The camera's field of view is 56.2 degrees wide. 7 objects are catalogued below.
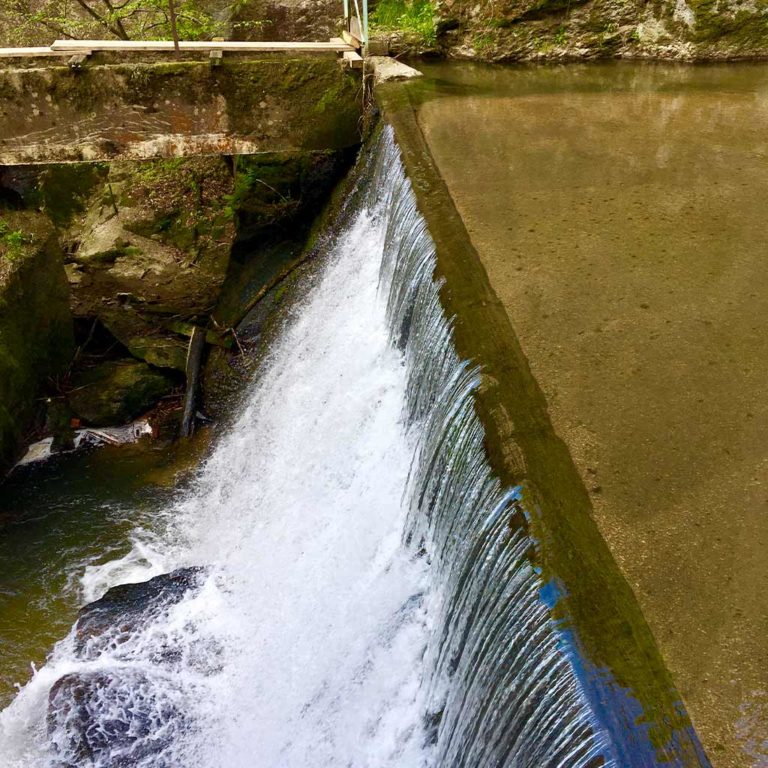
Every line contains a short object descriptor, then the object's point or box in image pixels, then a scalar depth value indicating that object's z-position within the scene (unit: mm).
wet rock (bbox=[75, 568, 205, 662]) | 4930
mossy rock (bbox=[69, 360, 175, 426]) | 7211
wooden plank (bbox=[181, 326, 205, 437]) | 6992
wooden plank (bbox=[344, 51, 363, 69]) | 6410
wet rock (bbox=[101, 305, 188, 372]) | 7629
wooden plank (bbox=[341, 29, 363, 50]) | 6793
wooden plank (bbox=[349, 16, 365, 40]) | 6926
